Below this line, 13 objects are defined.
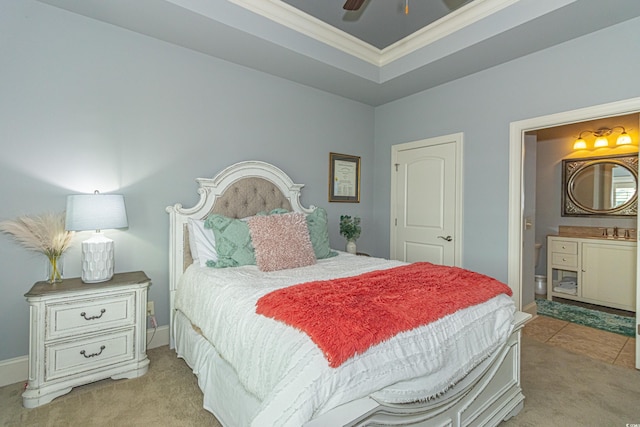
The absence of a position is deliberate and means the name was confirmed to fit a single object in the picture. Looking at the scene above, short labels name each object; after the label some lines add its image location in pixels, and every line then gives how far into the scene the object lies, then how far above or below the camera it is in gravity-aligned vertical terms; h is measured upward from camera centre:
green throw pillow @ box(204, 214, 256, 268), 2.37 -0.23
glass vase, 2.12 -0.41
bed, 1.05 -0.59
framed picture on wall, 3.82 +0.45
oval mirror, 3.93 +0.42
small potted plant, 3.56 -0.20
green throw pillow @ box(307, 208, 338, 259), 2.83 -0.18
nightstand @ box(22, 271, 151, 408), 1.87 -0.78
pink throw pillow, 2.30 -0.21
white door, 3.43 +0.17
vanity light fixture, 3.92 +1.02
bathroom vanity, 3.60 -0.63
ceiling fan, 1.87 +1.25
